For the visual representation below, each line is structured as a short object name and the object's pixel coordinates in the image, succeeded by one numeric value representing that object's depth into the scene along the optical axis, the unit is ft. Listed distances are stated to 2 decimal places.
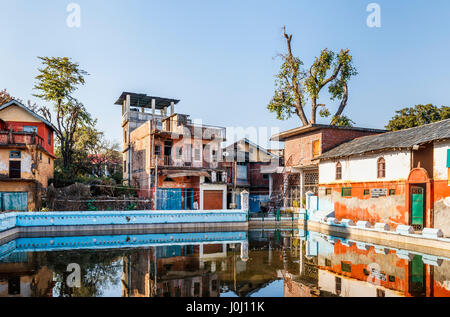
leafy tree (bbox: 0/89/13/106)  98.57
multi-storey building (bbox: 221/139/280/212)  105.50
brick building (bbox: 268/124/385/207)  88.79
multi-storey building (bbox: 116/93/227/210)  86.17
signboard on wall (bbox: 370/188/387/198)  66.03
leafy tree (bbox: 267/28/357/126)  105.19
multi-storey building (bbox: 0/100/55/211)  72.90
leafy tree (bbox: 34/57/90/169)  98.37
